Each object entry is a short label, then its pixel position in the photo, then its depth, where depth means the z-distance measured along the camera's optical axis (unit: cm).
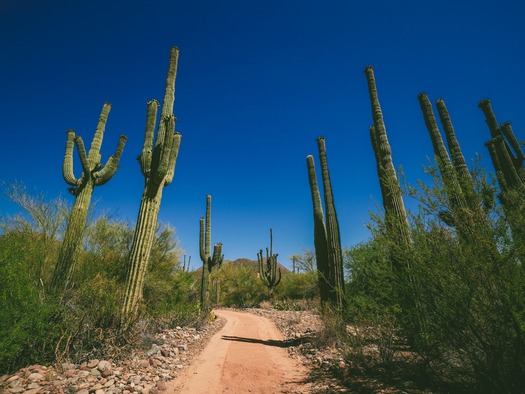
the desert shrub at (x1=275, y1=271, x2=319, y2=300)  2229
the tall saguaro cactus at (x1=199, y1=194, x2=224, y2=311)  1339
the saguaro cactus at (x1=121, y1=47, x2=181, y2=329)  574
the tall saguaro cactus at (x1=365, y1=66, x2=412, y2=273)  371
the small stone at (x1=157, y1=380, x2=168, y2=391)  389
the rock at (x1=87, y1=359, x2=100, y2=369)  417
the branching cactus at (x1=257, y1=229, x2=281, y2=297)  2169
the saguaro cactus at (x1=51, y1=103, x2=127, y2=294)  629
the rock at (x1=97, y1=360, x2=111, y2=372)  409
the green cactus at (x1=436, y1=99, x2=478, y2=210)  589
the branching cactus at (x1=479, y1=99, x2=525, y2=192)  746
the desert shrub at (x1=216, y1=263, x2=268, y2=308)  2381
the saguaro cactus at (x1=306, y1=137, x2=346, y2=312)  767
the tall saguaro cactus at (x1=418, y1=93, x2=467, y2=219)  330
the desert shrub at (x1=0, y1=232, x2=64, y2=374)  352
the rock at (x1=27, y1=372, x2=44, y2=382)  351
